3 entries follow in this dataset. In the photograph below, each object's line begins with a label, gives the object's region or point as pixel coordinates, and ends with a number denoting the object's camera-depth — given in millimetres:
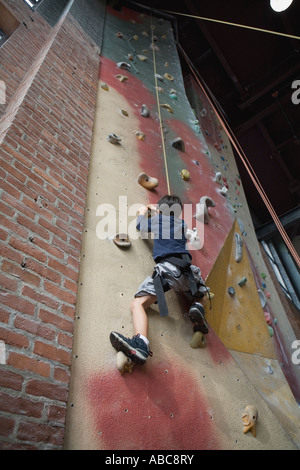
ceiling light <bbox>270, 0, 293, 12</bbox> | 3625
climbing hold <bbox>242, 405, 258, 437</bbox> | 1756
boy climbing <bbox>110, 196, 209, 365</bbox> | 1558
